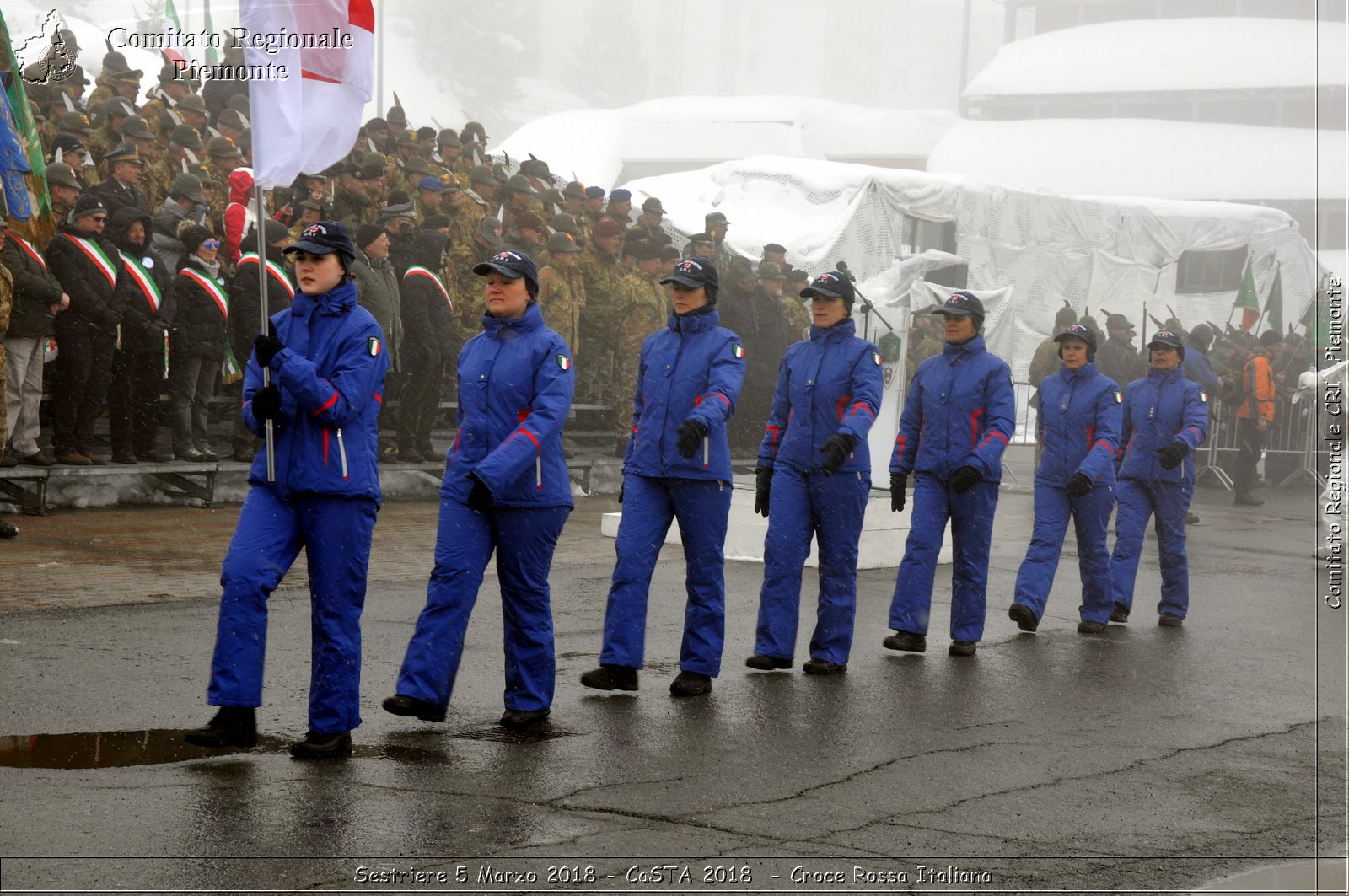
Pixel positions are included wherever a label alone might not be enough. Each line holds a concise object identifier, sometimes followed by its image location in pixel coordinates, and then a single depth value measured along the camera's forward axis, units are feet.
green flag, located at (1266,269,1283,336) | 88.02
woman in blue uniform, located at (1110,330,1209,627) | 35.53
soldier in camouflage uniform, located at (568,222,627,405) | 57.16
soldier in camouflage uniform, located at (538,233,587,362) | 53.26
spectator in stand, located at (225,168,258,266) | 46.01
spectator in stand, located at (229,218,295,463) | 43.16
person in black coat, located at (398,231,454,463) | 48.52
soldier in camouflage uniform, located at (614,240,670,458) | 57.36
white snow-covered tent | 79.51
